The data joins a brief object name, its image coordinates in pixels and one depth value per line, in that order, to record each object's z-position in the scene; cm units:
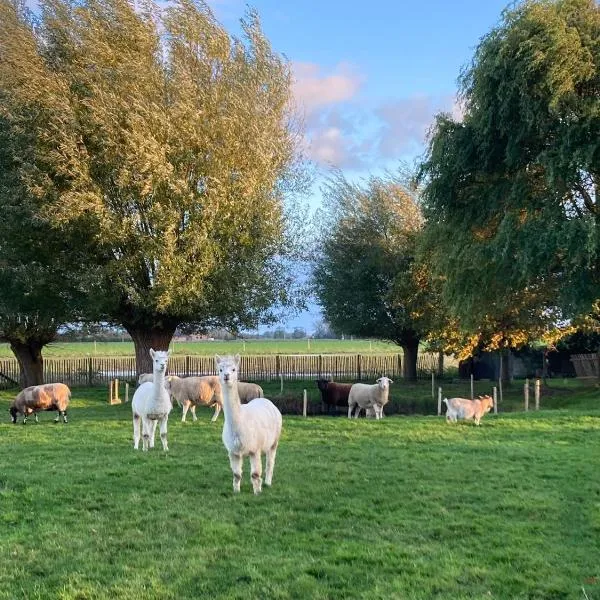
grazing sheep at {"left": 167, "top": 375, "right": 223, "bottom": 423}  1917
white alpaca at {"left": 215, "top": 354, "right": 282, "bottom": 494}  915
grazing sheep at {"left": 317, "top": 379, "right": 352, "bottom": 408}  2557
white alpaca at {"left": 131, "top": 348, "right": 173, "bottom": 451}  1234
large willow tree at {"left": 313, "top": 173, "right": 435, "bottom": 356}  3228
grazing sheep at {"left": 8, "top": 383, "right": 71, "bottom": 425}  1855
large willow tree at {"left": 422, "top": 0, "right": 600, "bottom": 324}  1952
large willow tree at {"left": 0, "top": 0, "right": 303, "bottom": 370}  1998
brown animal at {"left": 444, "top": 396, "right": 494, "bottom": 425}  1809
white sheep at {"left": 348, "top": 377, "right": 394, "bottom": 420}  2105
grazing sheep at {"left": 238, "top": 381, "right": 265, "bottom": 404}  2067
